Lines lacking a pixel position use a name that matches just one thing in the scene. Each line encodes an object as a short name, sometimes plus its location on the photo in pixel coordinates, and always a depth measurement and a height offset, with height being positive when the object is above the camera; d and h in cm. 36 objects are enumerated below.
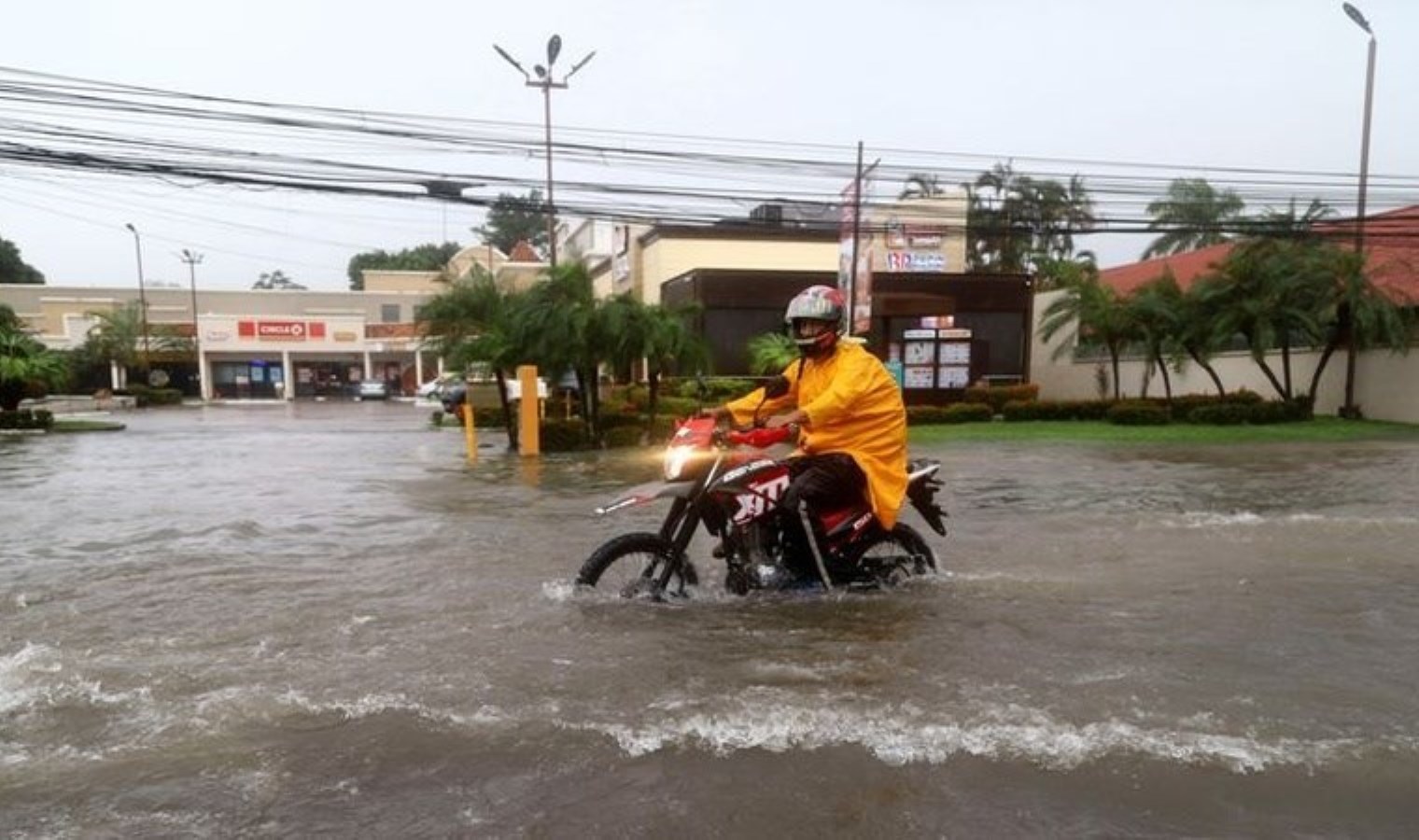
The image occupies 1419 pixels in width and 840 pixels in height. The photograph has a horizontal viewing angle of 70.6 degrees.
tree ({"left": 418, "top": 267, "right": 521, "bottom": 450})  1922 +62
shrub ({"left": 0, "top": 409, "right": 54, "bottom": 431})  2777 -170
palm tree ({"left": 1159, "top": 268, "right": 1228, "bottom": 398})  2236 +29
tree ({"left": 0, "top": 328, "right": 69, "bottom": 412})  2858 -23
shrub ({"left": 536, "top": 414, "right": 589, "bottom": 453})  1933 -168
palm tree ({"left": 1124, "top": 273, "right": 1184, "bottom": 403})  2284 +50
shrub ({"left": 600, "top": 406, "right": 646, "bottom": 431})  2034 -149
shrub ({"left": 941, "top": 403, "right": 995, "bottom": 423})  2381 -172
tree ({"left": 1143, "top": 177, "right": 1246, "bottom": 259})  4022 +521
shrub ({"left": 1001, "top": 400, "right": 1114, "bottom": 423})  2381 -167
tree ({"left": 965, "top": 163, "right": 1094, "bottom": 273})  4406 +533
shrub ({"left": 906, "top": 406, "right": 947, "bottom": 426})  2362 -174
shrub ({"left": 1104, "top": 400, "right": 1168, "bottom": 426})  2189 -167
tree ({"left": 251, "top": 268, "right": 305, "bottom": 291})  11131 +826
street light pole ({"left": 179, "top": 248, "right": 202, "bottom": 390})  5691 +519
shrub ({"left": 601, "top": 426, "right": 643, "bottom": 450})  1976 -175
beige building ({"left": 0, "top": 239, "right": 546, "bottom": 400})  5644 +138
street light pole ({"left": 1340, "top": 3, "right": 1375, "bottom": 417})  2150 +190
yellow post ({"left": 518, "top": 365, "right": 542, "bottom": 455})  1780 -111
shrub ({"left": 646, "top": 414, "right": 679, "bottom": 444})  1973 -163
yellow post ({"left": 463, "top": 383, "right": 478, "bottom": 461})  1719 -146
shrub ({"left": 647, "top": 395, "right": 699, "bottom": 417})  2197 -131
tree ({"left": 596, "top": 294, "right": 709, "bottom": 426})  1816 +23
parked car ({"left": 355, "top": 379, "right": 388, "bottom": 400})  5469 -203
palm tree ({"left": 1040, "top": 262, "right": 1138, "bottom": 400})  2456 +66
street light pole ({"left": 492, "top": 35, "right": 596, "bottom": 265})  2566 +719
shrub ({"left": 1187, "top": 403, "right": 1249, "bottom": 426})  2150 -167
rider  559 -45
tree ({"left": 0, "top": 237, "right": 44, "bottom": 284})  7912 +751
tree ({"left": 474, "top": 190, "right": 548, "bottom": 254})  9156 +1133
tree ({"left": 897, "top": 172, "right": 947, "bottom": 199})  3002 +584
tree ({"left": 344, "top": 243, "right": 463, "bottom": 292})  9069 +868
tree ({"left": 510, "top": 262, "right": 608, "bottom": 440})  1802 +46
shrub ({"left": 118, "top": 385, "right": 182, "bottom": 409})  4847 -191
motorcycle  558 -107
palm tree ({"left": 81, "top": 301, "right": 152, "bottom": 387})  5244 +96
